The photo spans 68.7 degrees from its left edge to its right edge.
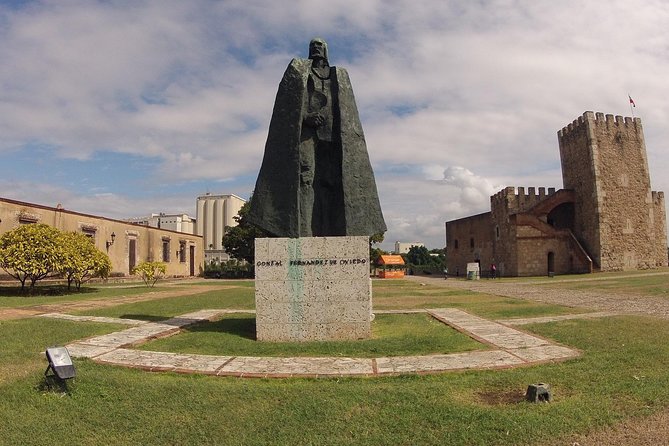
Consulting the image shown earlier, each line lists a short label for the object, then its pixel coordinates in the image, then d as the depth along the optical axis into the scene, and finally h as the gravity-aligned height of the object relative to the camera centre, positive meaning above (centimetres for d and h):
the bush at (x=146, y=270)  2183 -38
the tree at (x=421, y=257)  8550 -19
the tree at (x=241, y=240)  3791 +151
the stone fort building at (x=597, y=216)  3312 +256
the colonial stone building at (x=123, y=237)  2182 +160
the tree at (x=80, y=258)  1667 +16
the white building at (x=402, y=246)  12446 +255
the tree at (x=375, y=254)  4775 +22
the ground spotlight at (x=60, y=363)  382 -80
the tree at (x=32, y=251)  1562 +41
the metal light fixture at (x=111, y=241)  2908 +126
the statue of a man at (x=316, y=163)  699 +139
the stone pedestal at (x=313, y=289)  643 -41
